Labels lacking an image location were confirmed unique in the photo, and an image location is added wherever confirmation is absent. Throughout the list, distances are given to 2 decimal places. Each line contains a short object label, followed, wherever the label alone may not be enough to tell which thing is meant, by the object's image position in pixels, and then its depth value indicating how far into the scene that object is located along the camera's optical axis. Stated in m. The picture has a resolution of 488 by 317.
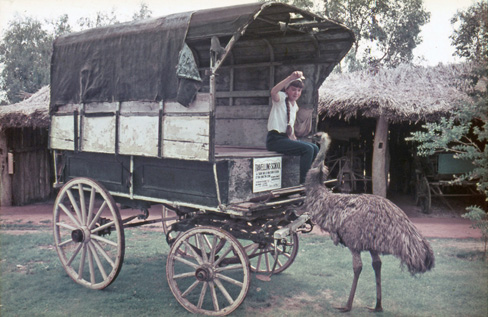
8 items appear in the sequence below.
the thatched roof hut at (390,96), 9.72
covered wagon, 4.45
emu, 4.19
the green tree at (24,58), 18.91
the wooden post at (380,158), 10.58
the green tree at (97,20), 21.52
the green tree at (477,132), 5.16
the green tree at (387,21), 16.91
